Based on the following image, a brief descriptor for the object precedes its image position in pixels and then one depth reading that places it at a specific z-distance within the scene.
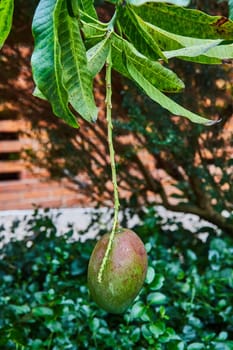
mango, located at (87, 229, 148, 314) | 1.06
